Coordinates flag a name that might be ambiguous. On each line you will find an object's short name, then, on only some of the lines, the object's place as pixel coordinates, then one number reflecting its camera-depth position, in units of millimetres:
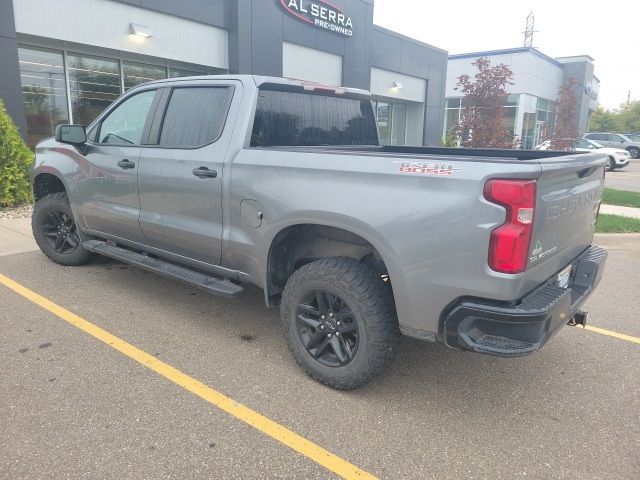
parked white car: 24059
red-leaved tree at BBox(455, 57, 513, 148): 11570
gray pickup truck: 2447
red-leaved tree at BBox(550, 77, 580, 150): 15703
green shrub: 8516
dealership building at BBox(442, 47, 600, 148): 32656
